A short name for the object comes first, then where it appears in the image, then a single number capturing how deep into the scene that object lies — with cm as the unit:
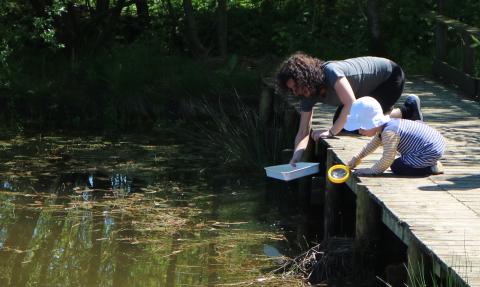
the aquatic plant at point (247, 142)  1130
